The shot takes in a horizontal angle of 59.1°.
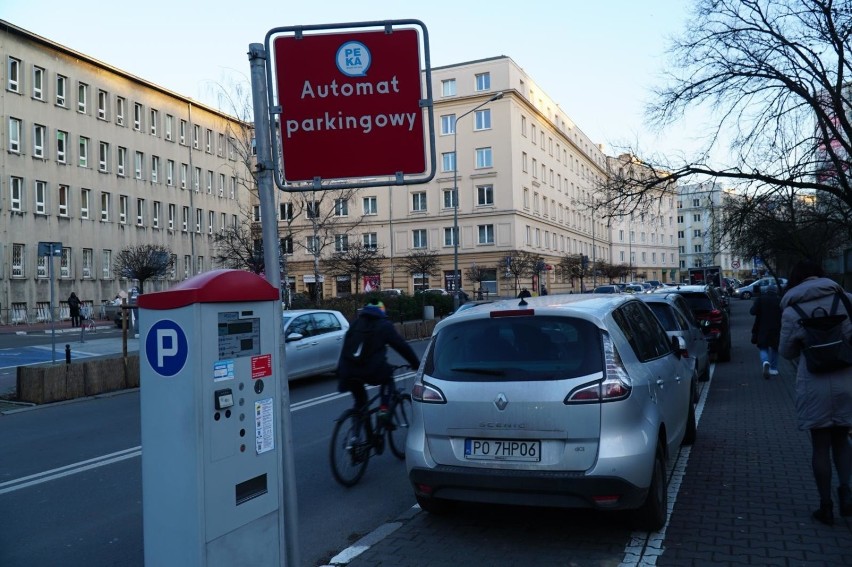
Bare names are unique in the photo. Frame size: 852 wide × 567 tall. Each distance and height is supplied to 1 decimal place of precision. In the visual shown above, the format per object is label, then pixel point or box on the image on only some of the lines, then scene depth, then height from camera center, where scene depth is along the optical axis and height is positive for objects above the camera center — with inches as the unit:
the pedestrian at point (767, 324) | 540.1 -32.8
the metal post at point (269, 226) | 144.6 +12.8
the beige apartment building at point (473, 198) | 2425.0 +301.0
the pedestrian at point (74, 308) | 1515.7 -20.1
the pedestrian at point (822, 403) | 205.0 -34.6
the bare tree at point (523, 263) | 2083.2 +63.0
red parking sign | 145.4 +35.0
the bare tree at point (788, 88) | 649.0 +172.3
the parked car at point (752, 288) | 2523.6 -33.9
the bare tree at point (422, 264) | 1887.3 +63.6
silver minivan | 187.5 -33.4
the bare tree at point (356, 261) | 1534.2 +62.4
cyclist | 293.1 -24.5
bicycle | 275.3 -56.3
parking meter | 129.3 -22.4
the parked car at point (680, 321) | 459.8 -25.4
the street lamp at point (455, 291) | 1431.6 -7.2
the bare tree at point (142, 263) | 1537.9 +70.2
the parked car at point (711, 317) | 652.1 -32.0
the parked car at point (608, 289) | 1515.4 -12.8
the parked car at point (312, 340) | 581.0 -39.6
